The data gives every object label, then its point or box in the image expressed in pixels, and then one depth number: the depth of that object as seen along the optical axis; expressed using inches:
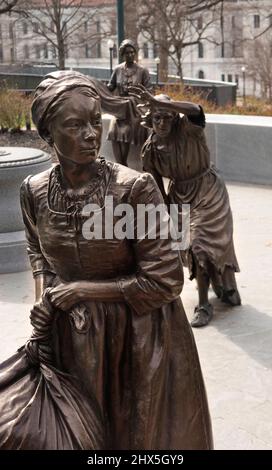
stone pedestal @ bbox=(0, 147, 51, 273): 323.0
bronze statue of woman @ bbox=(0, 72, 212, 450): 103.4
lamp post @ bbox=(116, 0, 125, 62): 648.4
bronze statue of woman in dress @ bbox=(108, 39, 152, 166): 446.3
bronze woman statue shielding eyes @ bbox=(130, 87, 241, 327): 241.8
